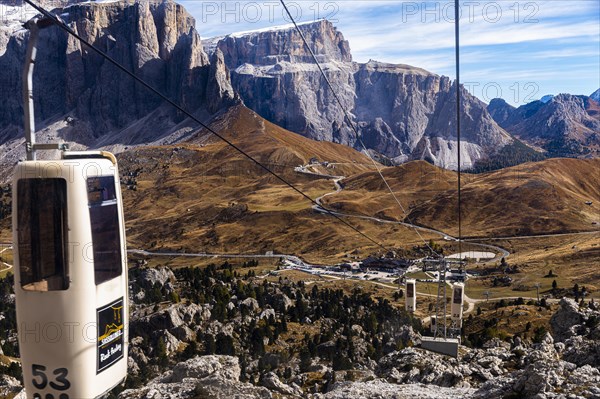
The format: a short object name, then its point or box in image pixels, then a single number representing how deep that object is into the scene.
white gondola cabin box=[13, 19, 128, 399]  11.77
